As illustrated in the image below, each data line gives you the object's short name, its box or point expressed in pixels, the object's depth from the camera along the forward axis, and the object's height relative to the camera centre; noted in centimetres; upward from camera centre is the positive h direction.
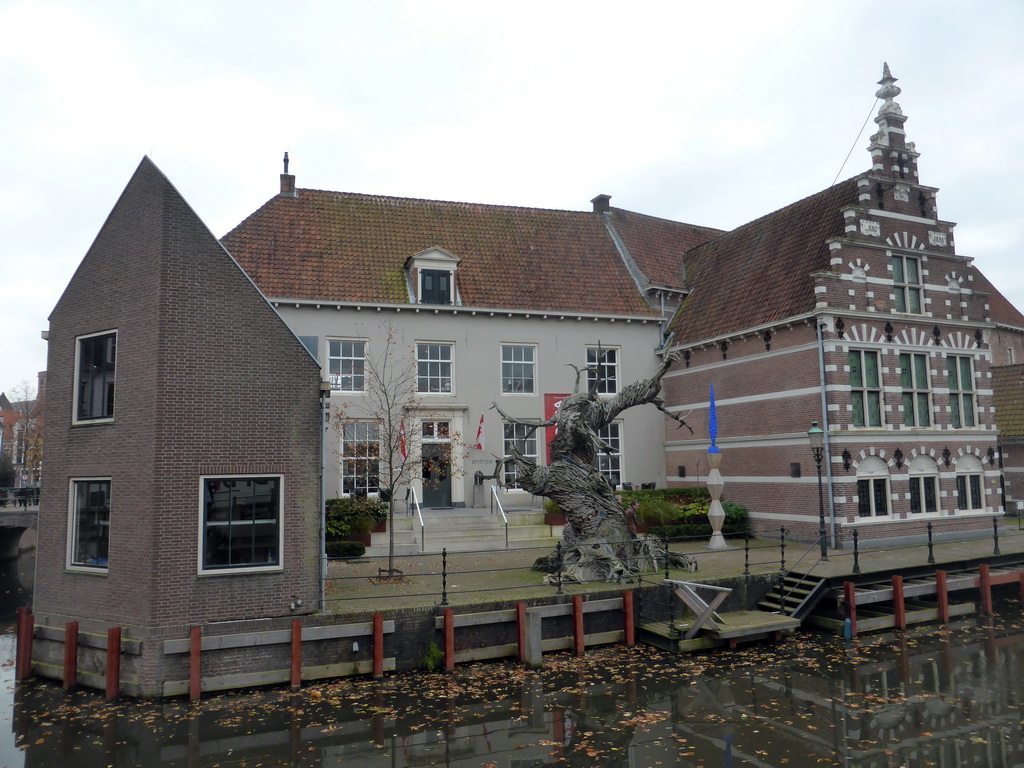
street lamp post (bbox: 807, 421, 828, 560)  1684 +17
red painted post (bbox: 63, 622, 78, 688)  1162 -312
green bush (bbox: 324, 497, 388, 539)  1830 -147
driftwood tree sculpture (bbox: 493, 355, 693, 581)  1491 -69
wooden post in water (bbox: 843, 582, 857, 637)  1443 -300
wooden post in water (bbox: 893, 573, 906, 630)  1502 -324
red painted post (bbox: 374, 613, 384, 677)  1174 -306
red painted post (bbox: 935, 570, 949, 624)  1552 -311
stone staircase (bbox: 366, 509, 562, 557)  1909 -208
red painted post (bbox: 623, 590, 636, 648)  1361 -319
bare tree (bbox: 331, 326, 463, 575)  2061 +129
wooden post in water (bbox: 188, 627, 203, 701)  1090 -311
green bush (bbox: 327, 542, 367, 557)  1761 -221
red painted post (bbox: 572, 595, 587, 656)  1309 -307
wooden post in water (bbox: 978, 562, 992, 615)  1612 -313
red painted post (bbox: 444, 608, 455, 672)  1212 -308
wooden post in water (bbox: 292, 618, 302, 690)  1130 -310
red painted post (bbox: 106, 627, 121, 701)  1105 -309
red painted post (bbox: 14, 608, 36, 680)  1226 -313
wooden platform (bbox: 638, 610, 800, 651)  1309 -330
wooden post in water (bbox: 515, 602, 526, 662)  1259 -301
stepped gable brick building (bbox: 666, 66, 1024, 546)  1955 +252
